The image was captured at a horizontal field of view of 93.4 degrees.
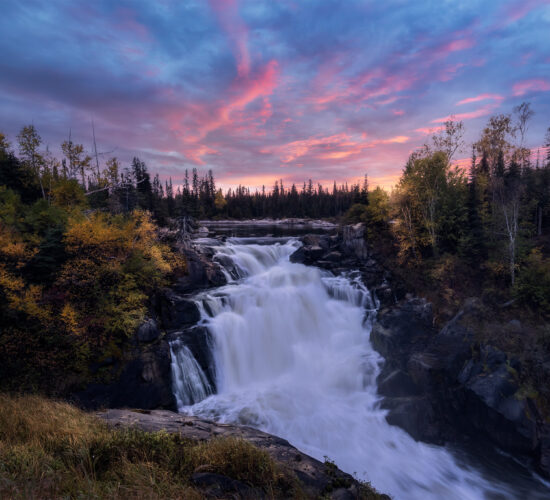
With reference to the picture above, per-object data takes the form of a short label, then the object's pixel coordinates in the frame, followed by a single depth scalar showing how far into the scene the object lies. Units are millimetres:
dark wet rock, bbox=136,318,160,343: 14664
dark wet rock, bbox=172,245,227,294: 21484
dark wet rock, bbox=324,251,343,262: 29156
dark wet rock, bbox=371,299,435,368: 16812
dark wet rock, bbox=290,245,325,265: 29794
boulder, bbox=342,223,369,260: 29036
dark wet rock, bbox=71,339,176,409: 12227
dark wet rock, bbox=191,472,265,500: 4534
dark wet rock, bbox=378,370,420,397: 14617
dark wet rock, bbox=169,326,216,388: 15664
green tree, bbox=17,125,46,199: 22891
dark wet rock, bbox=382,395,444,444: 12359
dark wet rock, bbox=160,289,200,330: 17500
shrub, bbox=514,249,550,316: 15234
